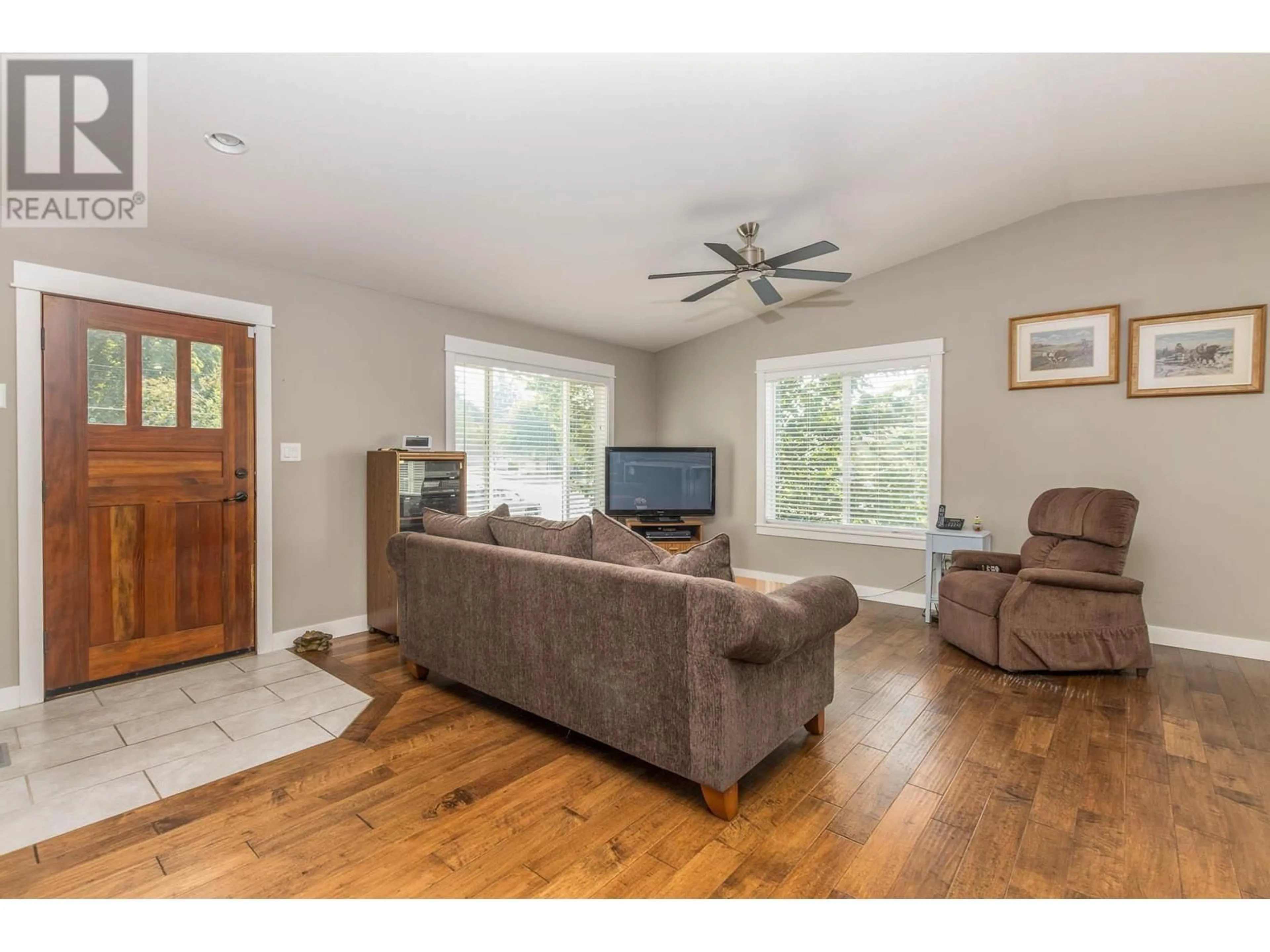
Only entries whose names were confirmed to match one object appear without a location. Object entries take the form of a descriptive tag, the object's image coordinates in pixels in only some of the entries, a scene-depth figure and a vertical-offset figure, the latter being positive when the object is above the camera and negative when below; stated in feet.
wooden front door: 9.56 -0.47
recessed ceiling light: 7.58 +4.23
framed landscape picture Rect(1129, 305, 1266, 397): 11.54 +2.43
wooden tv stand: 17.76 -1.90
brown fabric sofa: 6.07 -2.25
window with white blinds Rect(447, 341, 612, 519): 15.60 +1.00
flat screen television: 18.34 -0.45
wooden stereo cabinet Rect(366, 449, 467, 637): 12.50 -0.78
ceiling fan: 10.07 +3.77
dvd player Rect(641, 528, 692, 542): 17.84 -2.06
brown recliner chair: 10.47 -2.46
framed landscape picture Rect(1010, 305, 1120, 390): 12.87 +2.78
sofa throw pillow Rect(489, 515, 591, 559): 7.92 -0.97
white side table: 13.48 -1.78
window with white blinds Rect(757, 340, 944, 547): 15.46 +0.71
